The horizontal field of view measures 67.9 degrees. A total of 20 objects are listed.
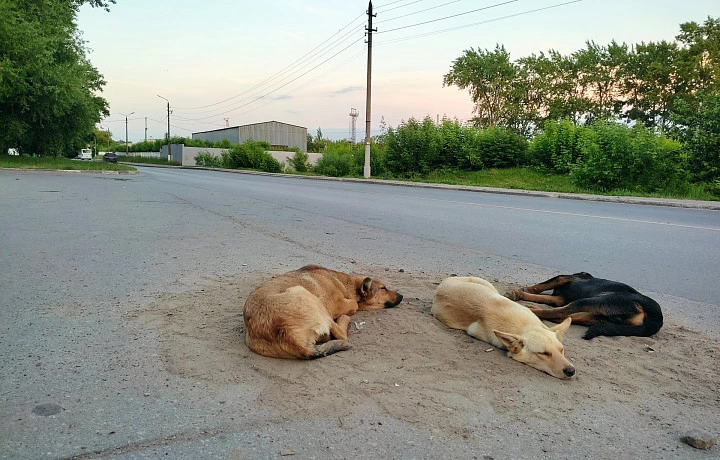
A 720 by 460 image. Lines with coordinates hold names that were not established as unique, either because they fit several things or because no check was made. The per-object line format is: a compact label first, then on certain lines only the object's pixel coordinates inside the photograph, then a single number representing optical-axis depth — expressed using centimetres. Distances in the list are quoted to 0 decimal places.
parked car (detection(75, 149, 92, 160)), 8531
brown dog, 374
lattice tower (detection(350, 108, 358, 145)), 9269
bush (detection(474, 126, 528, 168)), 3011
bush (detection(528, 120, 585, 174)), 2666
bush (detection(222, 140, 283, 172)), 5159
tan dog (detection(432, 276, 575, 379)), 374
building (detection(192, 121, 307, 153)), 7719
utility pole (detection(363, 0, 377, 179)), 3275
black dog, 441
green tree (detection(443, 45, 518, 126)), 5066
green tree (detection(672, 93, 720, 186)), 1916
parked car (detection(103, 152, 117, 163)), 7004
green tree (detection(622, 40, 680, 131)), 4012
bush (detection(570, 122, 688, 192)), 2125
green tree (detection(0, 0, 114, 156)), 2892
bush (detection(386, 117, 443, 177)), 3253
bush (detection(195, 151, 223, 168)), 6023
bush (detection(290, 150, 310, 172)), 4788
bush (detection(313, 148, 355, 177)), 3822
